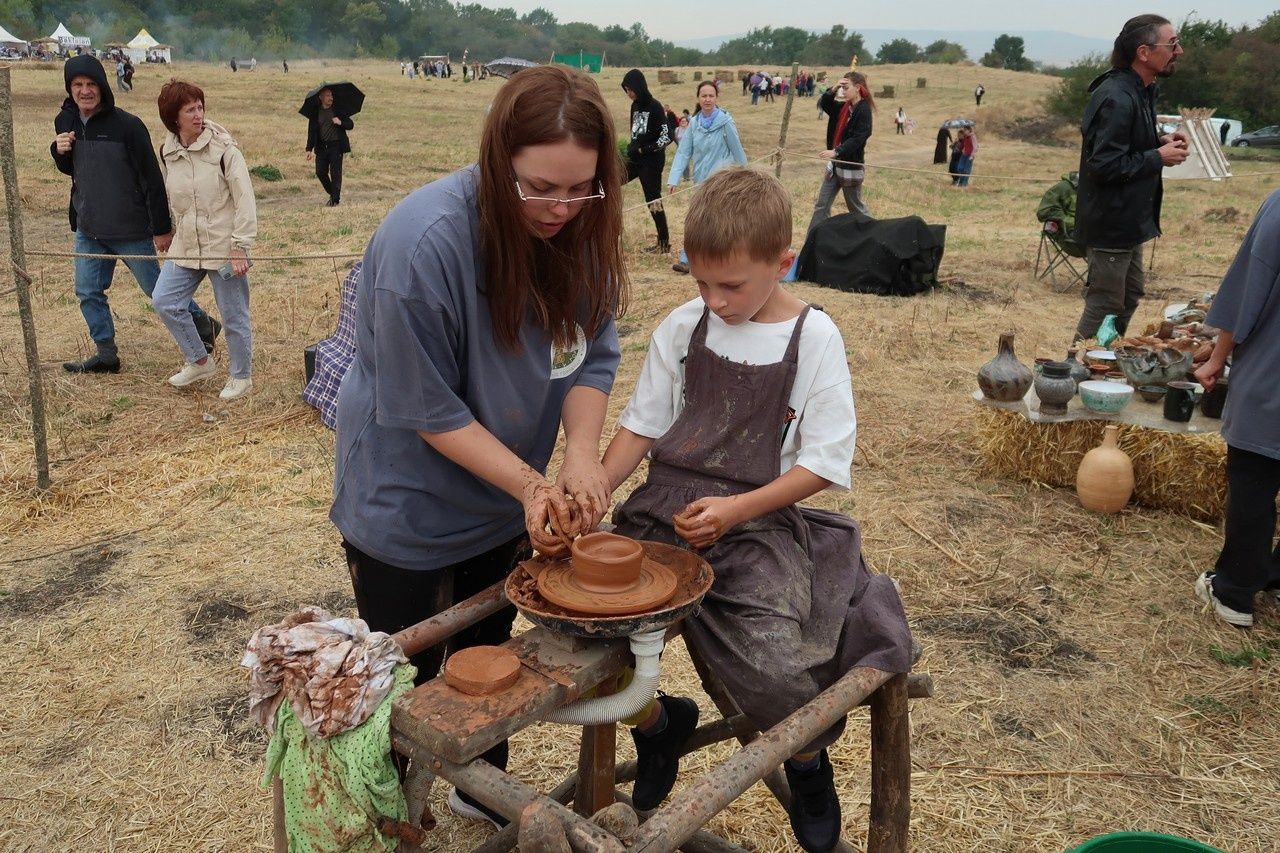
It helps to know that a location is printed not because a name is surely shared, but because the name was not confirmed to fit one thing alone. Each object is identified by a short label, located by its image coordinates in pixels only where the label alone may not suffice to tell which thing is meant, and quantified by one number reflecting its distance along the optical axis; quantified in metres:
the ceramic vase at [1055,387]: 5.44
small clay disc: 1.74
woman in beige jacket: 6.46
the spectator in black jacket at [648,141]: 10.95
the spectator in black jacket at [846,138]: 10.52
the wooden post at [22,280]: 4.70
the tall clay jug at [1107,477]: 5.30
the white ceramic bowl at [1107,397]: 5.28
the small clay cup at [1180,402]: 5.13
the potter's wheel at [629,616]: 1.81
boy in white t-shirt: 2.12
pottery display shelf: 5.15
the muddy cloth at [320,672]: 1.70
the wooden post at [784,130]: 10.46
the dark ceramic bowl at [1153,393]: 5.43
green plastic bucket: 2.20
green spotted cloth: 1.71
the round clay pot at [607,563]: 1.87
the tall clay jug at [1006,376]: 5.61
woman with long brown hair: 1.92
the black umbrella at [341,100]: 14.10
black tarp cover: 10.37
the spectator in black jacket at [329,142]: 14.34
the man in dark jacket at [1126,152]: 5.84
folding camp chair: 10.72
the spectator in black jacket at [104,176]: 6.76
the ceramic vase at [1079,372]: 5.63
